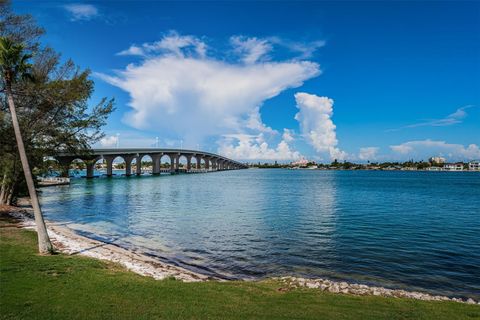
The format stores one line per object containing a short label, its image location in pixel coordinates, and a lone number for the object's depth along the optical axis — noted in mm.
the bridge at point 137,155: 125312
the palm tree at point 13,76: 16688
